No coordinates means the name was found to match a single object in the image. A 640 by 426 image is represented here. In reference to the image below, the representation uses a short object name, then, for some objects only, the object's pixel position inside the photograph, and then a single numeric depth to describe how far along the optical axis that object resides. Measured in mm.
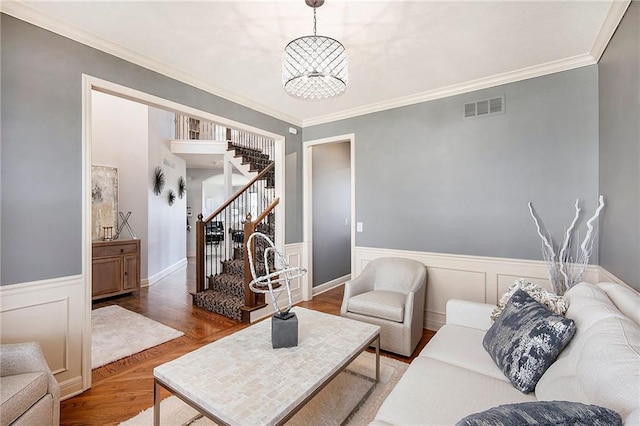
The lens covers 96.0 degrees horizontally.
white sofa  904
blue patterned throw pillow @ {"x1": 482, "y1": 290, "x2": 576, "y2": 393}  1355
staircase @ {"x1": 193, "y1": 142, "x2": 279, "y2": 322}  3613
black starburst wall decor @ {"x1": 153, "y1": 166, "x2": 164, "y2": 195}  5559
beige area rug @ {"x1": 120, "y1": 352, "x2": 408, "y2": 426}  1829
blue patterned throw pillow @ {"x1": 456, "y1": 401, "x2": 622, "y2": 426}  689
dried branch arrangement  2424
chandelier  1783
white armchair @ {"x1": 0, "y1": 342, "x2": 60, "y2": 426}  1326
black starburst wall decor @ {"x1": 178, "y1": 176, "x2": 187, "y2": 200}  6889
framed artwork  4547
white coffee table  1266
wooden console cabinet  4164
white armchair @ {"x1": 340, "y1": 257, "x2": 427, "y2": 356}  2650
